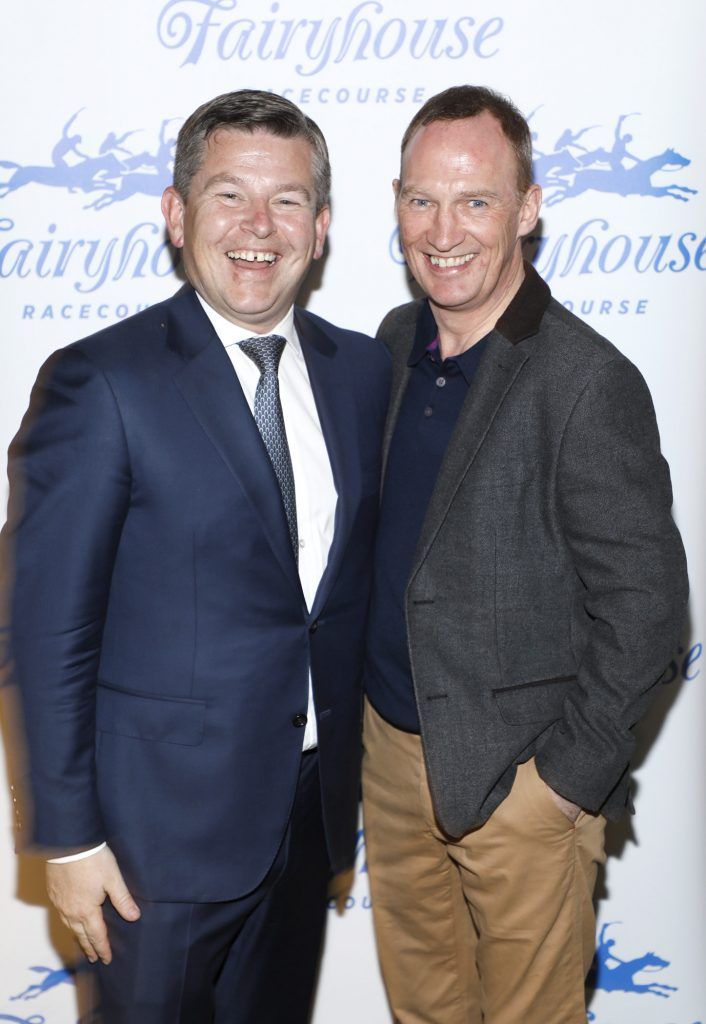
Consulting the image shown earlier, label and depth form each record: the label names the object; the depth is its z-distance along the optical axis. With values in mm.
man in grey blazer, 2051
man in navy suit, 1870
